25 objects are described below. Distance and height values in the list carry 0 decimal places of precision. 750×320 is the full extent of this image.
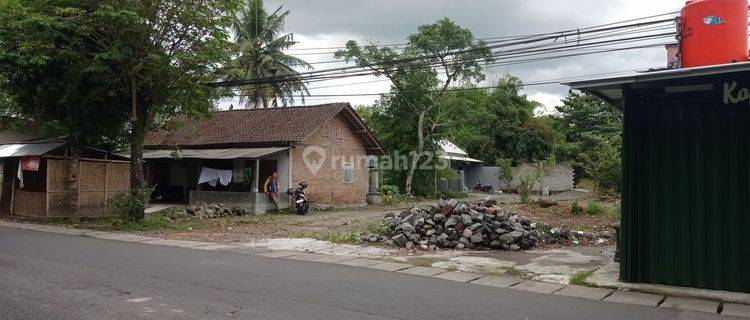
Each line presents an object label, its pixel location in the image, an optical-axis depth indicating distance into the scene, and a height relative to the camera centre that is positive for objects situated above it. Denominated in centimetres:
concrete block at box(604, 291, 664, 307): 731 -163
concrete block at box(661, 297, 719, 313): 696 -162
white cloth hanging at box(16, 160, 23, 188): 2015 -1
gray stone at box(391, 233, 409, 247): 1291 -149
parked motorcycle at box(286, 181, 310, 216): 2317 -105
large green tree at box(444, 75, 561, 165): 4268 +331
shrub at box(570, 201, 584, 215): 1925 -113
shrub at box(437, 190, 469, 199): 3488 -120
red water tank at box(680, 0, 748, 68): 768 +200
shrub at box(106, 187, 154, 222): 1717 -93
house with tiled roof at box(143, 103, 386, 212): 2472 +84
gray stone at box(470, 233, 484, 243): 1248 -139
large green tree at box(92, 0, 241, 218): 1595 +357
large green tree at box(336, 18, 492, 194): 2988 +554
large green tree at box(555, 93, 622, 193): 2624 +297
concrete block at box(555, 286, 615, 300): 770 -164
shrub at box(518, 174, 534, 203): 2430 -57
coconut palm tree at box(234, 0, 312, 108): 3469 +789
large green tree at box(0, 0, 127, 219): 1569 +296
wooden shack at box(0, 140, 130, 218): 1962 -23
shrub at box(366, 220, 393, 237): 1391 -139
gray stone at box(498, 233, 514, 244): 1232 -138
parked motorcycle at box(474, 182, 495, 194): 4193 -100
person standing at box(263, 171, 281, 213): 2359 -64
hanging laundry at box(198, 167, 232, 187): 2510 -9
